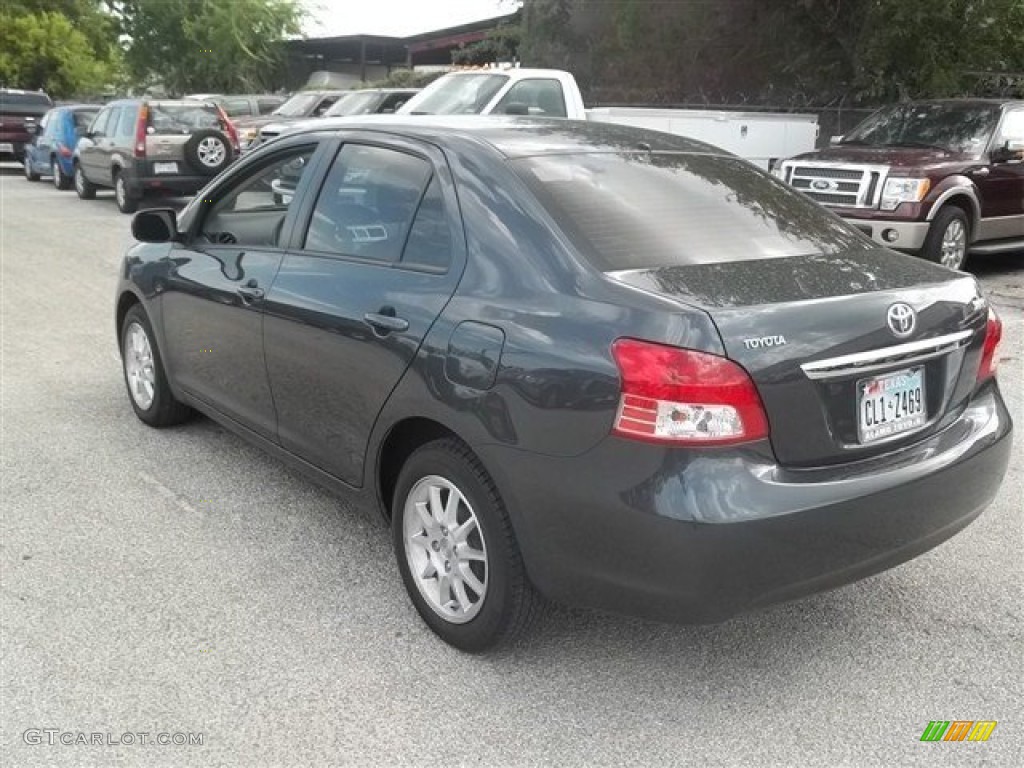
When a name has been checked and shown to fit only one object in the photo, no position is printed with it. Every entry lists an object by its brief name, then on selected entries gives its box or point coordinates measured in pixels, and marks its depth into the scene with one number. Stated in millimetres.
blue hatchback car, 19995
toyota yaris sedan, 2725
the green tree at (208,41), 40281
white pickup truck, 12336
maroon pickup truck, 9719
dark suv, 25938
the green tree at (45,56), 40156
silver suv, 15391
